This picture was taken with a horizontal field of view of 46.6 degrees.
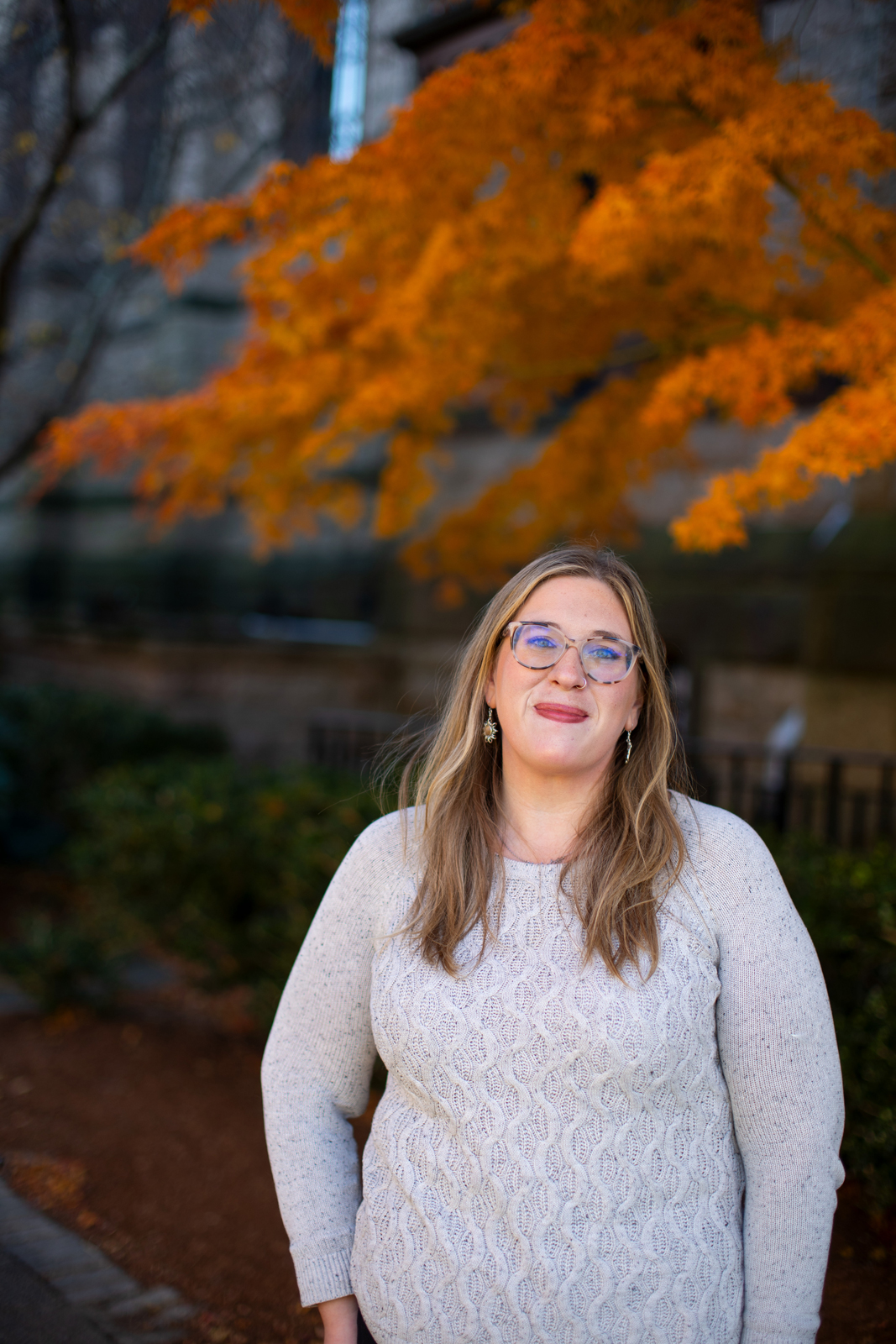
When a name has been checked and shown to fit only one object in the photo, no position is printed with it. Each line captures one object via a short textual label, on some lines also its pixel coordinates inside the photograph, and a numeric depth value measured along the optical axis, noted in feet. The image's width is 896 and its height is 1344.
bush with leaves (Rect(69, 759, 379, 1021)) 16.80
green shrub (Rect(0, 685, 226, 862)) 26.94
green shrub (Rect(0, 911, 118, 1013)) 17.70
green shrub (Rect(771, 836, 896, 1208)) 11.27
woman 5.65
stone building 23.65
